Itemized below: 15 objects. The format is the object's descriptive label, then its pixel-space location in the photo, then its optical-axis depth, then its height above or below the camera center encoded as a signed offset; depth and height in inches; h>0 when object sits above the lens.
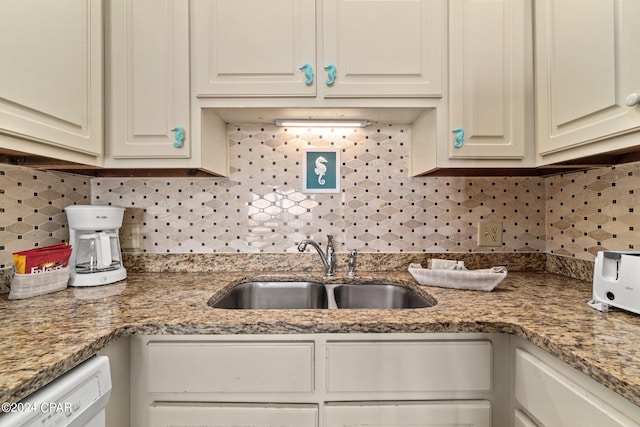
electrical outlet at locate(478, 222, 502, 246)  58.4 -3.7
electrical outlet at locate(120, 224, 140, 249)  57.4 -4.4
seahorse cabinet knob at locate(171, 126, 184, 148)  45.6 +11.8
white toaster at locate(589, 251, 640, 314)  32.3 -7.4
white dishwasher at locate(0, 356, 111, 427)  20.5 -14.1
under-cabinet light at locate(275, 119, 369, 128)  53.5 +16.2
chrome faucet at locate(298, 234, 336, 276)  55.3 -7.2
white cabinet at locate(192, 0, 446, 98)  45.6 +25.0
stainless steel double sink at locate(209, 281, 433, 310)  53.3 -14.5
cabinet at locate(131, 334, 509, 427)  33.7 -18.3
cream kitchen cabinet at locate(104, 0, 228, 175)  45.6 +20.1
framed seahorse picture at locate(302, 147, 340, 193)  58.7 +8.3
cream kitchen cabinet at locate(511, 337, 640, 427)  22.8 -15.4
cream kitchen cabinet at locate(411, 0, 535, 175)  45.9 +19.9
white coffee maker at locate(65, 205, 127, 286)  46.7 -4.9
